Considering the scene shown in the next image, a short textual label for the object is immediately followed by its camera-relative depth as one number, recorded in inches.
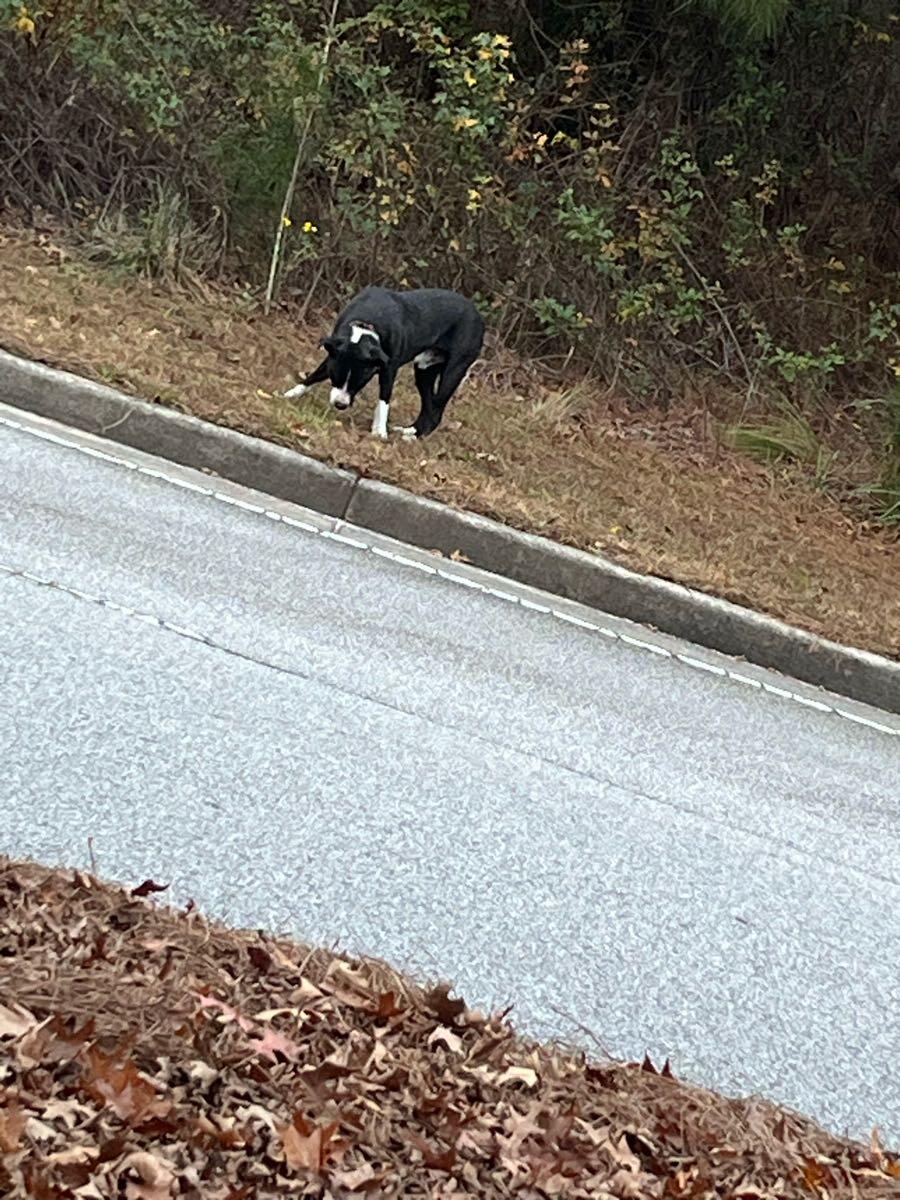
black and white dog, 402.3
